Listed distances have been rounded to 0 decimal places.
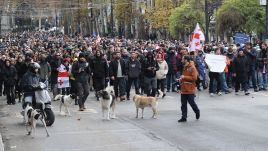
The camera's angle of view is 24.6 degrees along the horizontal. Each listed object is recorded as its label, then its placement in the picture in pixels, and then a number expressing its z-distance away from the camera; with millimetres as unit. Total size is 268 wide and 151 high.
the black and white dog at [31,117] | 13766
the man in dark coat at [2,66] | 22578
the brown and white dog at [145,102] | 16625
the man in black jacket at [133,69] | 22422
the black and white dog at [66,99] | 17750
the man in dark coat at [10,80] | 22266
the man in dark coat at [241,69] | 22562
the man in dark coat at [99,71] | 22016
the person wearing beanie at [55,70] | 23828
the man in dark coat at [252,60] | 23203
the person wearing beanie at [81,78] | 18547
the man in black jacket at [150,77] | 21391
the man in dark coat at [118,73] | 22203
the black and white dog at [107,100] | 16625
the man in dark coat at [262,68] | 23812
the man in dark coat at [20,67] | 22594
